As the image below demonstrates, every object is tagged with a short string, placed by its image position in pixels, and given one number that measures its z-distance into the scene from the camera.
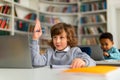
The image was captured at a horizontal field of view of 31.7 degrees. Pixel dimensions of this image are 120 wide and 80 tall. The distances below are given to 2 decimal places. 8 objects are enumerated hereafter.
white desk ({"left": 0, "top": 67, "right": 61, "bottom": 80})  0.64
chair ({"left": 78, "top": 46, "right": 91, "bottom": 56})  2.20
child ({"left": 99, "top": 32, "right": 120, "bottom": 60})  2.74
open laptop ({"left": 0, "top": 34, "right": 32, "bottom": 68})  1.20
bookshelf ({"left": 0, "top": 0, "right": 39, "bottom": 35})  4.48
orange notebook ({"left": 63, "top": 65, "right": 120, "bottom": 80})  0.47
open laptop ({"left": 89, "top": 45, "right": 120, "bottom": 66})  2.05
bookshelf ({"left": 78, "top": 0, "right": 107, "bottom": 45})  5.48
